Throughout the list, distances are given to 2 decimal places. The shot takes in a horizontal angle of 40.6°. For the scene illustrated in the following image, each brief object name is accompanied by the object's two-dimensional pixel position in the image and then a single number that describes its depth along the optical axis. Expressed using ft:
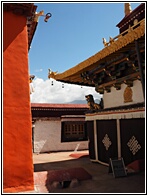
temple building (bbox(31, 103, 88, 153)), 44.70
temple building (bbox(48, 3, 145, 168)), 21.22
